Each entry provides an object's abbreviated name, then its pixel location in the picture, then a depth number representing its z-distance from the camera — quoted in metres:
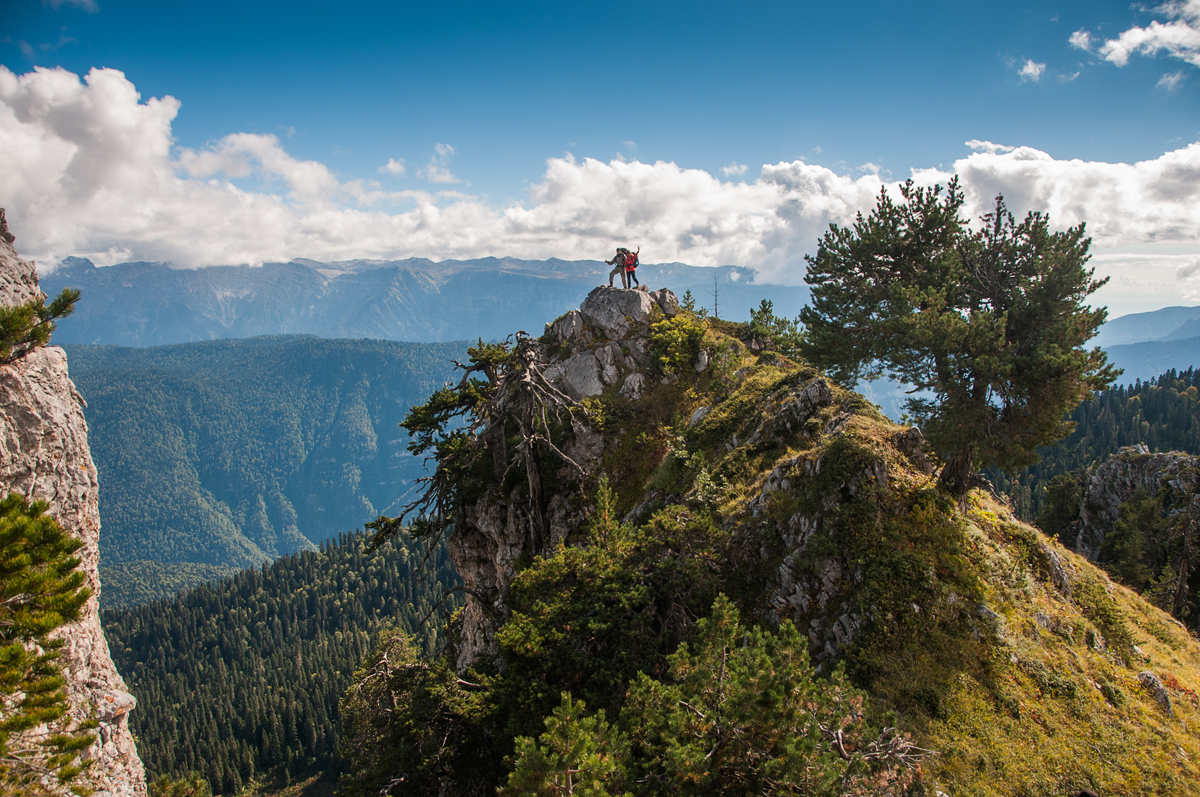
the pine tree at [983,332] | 16.66
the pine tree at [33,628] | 8.63
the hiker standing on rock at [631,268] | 34.69
